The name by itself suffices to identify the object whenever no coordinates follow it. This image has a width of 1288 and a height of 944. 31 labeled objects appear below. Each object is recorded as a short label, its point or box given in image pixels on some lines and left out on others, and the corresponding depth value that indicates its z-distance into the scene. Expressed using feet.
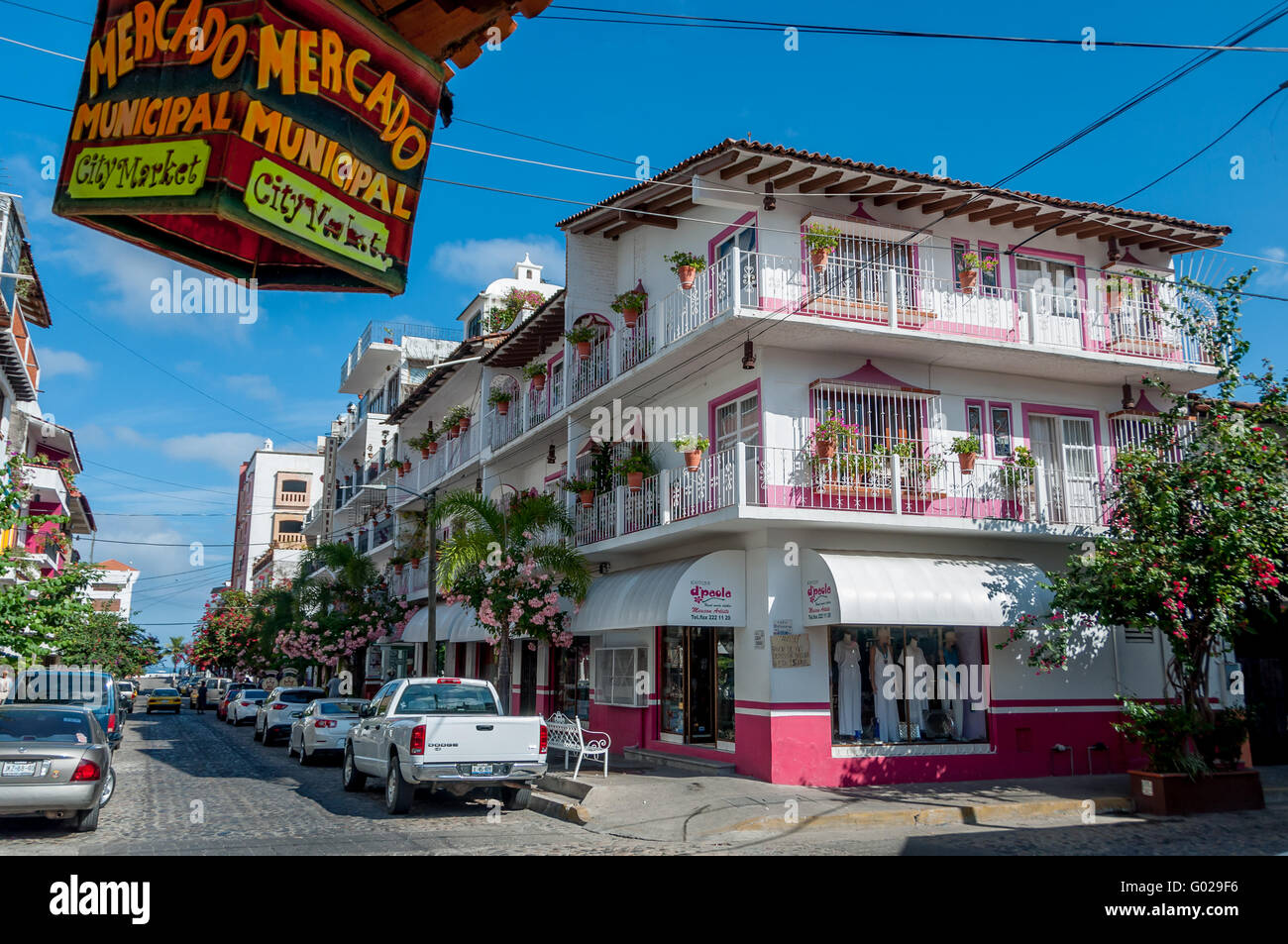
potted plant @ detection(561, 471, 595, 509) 69.00
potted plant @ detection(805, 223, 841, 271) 54.34
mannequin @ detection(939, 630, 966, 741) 56.54
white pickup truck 41.88
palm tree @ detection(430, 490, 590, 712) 65.16
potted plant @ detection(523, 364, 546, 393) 79.39
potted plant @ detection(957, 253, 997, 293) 57.26
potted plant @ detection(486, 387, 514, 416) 86.53
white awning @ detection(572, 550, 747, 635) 53.06
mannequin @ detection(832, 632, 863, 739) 53.83
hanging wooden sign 12.94
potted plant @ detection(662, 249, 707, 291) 57.62
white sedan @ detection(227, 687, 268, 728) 120.98
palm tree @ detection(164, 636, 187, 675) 341.33
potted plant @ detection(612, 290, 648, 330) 64.85
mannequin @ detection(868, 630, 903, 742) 54.86
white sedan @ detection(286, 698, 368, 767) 68.64
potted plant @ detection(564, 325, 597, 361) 69.82
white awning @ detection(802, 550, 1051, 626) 49.96
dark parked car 67.72
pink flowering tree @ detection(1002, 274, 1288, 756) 44.75
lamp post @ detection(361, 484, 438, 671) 81.00
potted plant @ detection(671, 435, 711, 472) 55.72
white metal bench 51.24
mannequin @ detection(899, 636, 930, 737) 56.08
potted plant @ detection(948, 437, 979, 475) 55.31
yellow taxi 155.12
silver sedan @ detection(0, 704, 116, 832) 34.09
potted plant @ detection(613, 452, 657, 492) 61.93
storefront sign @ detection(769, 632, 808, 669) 52.16
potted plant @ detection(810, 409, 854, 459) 52.44
